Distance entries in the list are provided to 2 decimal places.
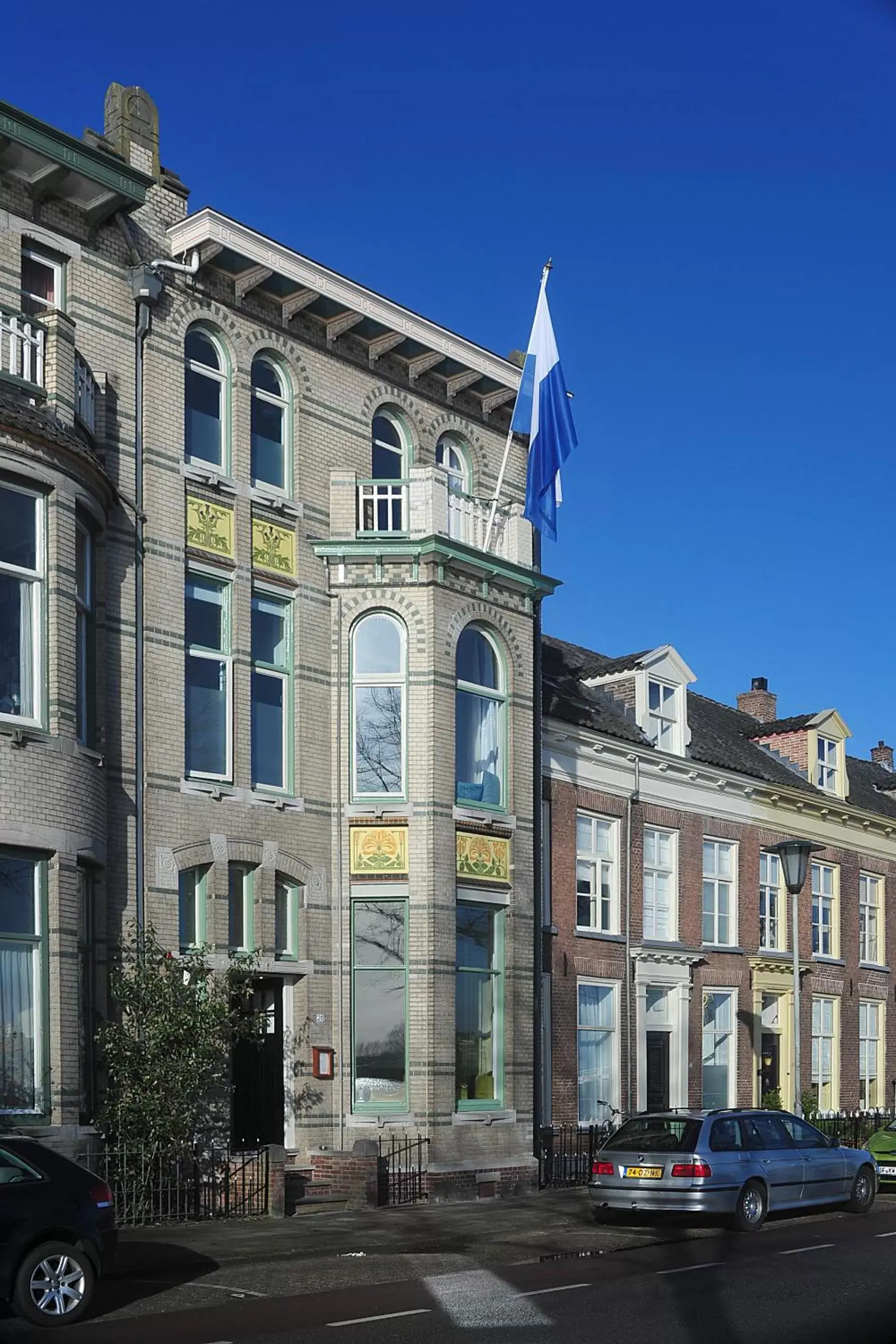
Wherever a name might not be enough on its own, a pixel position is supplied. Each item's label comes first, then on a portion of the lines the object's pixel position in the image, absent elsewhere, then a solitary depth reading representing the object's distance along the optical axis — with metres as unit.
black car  12.87
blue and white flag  26.84
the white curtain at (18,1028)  19.05
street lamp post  27.03
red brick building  31.22
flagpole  25.94
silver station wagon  20.11
